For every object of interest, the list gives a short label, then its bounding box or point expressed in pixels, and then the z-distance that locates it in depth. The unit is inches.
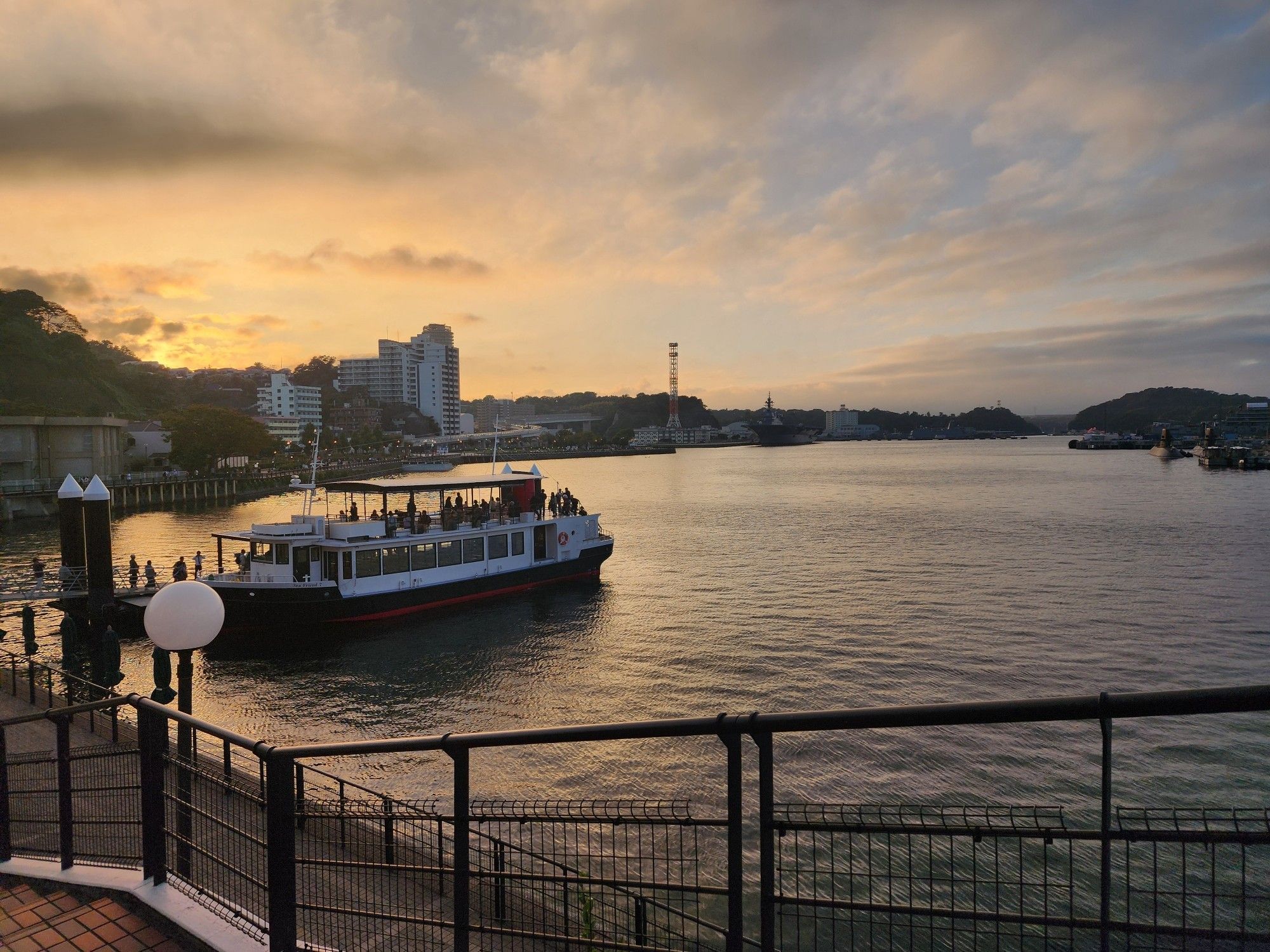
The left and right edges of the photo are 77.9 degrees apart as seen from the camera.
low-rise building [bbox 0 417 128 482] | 2812.5
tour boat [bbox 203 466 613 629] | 1079.6
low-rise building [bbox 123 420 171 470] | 3801.7
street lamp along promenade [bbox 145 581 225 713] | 278.1
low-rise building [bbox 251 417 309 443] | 6697.8
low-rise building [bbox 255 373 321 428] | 7824.8
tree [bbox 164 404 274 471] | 3609.7
